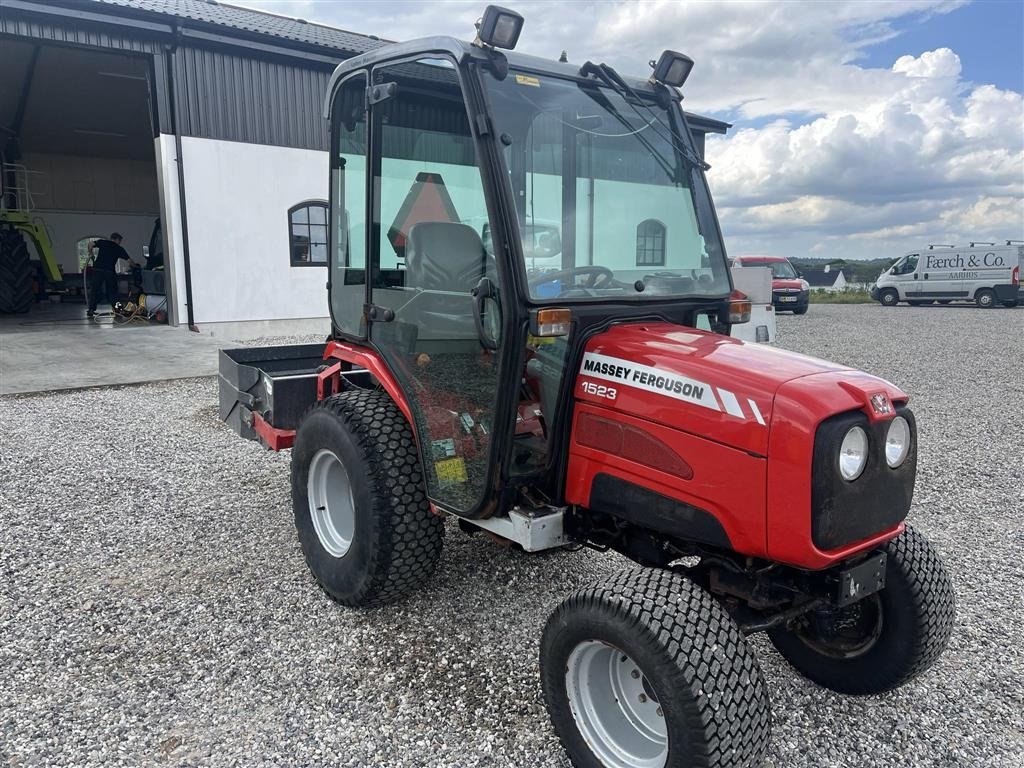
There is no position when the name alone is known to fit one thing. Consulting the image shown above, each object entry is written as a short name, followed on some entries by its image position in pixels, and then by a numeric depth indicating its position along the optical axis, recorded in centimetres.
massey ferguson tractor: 217
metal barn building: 1048
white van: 2147
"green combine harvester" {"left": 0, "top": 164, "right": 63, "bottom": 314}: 1443
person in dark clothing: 1478
